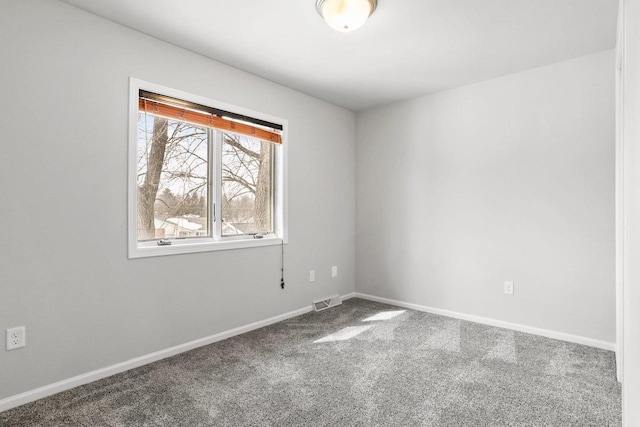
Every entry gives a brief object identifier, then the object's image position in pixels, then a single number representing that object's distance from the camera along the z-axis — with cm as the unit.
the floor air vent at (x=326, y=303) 395
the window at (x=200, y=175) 269
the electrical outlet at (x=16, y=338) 202
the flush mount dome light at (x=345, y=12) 213
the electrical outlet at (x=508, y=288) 335
